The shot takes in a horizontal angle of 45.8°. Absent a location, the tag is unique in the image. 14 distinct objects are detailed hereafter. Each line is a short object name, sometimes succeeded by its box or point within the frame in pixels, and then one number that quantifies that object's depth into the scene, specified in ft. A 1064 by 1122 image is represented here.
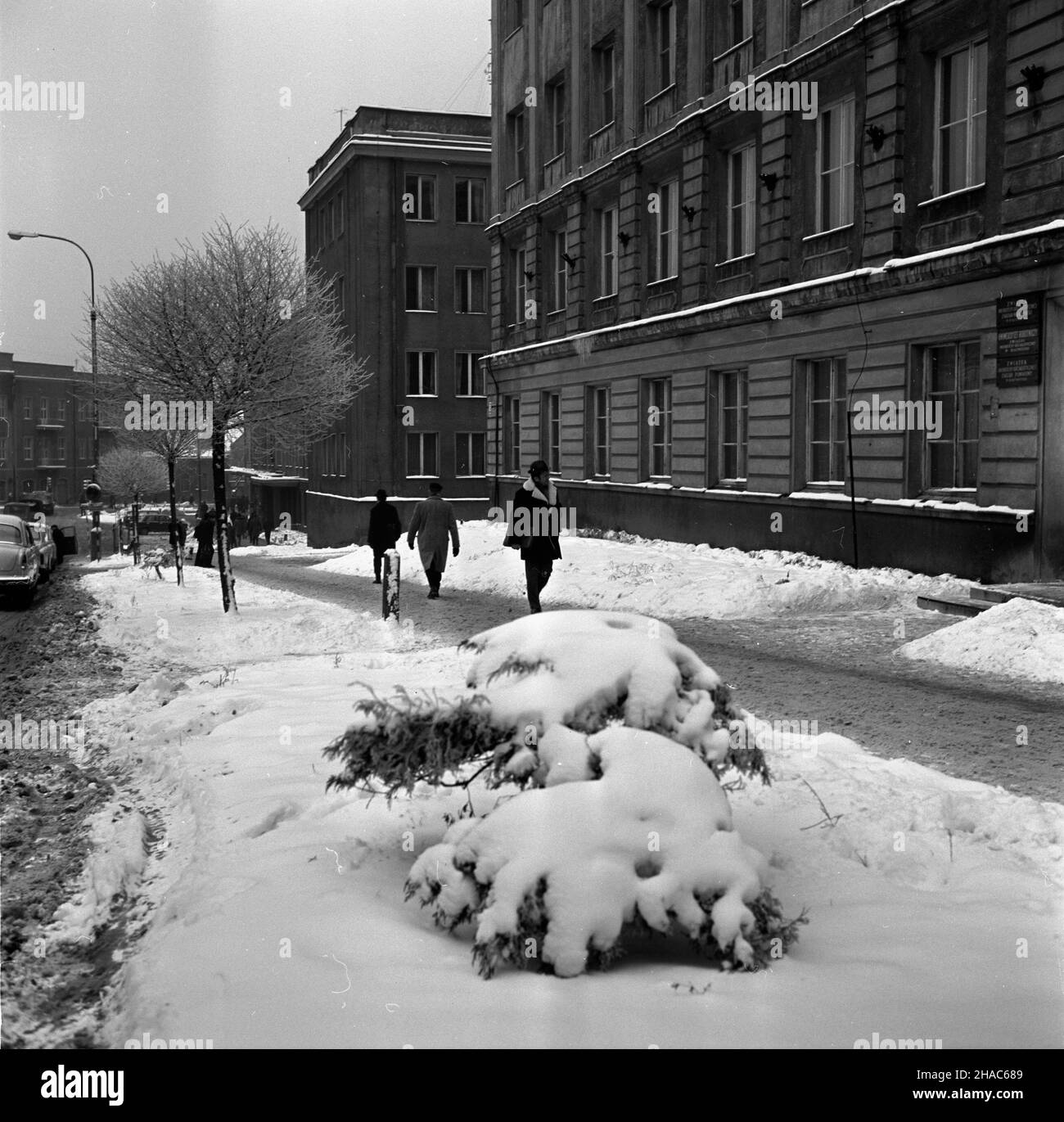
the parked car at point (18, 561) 66.90
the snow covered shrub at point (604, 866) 13.51
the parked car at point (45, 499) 255.09
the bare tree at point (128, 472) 264.72
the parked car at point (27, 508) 205.73
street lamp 121.44
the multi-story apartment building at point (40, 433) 307.78
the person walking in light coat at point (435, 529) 59.16
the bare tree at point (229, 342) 55.36
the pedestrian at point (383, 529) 69.36
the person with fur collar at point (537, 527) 44.55
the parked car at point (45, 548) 81.66
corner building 150.61
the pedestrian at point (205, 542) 107.45
